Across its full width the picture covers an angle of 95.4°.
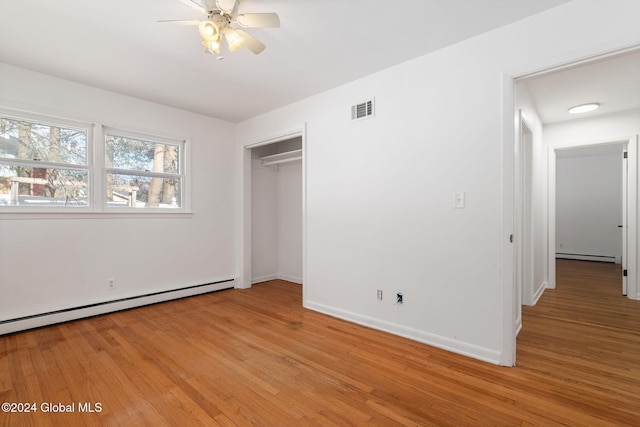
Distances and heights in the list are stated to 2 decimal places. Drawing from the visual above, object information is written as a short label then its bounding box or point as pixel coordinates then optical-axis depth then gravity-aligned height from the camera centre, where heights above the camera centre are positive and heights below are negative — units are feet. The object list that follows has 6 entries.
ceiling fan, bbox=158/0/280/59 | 6.29 +4.23
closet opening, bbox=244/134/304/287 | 16.55 -0.05
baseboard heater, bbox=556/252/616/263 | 22.98 -3.85
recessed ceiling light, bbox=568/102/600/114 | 12.46 +4.48
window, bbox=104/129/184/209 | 12.06 +1.82
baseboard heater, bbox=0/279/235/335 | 9.74 -3.72
